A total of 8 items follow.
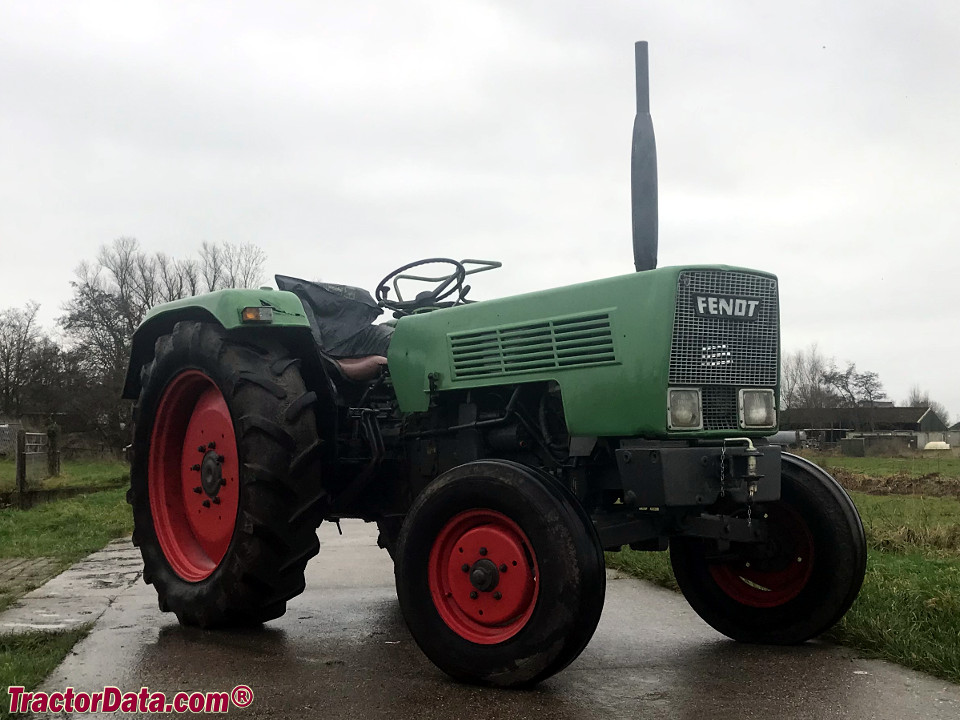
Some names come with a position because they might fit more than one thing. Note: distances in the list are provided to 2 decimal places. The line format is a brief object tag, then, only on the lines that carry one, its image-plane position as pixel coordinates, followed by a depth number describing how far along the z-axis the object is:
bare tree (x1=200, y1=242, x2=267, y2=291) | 38.19
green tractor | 3.92
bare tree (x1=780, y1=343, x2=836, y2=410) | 62.91
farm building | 41.59
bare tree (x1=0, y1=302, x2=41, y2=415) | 38.38
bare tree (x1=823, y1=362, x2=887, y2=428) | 66.00
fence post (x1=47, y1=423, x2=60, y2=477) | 18.06
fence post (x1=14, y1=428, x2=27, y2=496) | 14.03
